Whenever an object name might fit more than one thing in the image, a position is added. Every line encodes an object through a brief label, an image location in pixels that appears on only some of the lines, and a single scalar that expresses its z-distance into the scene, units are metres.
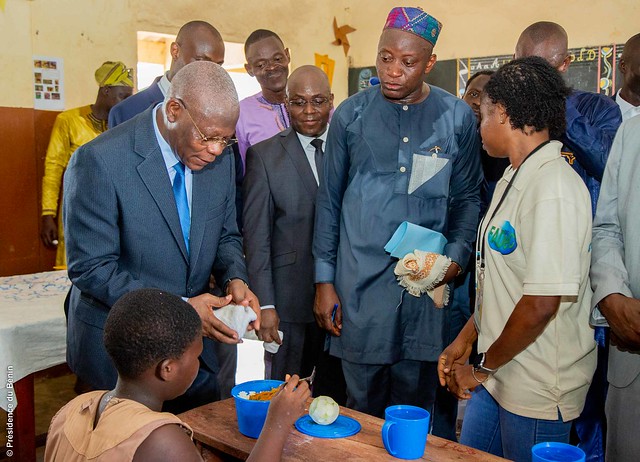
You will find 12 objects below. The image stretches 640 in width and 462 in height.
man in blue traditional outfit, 2.63
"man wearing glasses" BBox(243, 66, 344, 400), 3.10
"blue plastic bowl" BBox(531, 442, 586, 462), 1.55
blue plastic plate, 1.89
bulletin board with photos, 5.35
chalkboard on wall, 5.50
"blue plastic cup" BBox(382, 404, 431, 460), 1.73
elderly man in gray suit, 2.09
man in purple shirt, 3.80
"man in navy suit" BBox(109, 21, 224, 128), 3.43
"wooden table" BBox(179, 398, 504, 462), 1.76
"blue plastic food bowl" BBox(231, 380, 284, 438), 1.89
